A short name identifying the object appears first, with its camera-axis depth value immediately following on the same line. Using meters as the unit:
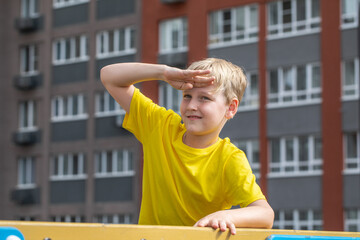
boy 4.34
